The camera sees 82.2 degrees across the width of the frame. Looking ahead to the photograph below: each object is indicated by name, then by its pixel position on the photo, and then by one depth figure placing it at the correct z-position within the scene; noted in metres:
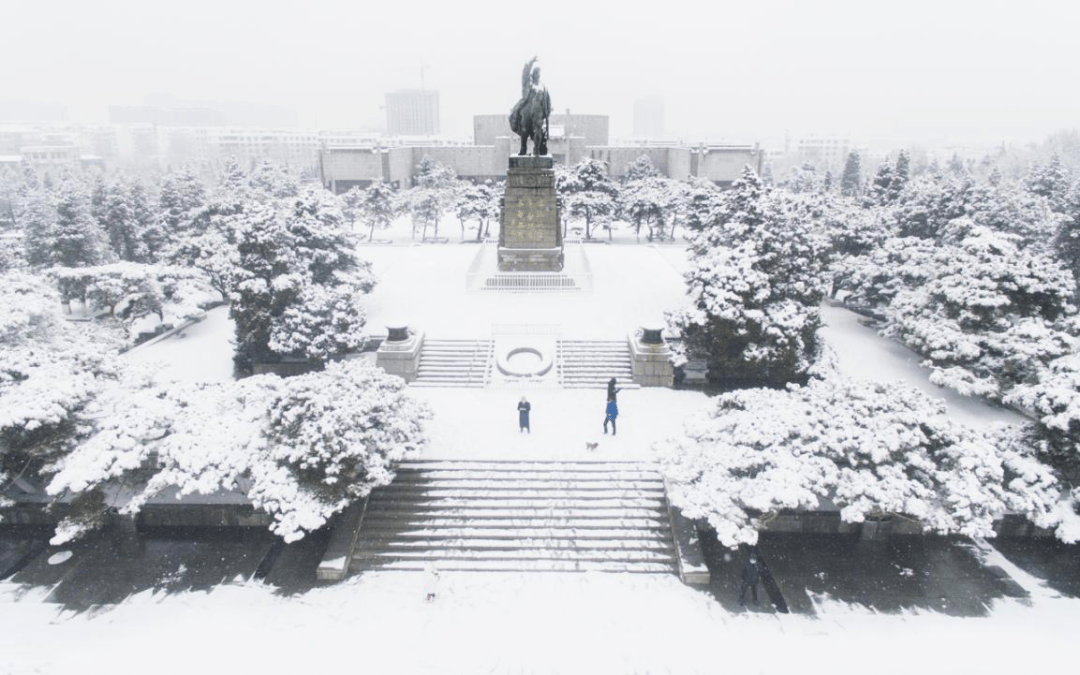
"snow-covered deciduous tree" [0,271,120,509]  11.59
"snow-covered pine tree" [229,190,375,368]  17.62
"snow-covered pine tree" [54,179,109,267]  27.70
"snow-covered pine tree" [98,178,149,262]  31.23
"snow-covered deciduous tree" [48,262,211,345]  21.56
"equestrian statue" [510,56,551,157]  22.31
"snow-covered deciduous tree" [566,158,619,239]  36.97
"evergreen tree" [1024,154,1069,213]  38.41
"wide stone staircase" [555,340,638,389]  17.47
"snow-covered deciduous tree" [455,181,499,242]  37.77
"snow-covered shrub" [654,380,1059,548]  10.47
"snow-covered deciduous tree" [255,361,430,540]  10.97
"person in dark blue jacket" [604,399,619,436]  14.22
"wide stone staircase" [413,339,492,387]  17.58
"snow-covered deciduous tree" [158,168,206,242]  32.84
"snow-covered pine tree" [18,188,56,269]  29.64
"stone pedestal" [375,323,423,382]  17.55
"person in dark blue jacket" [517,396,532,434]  14.28
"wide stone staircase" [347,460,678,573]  11.52
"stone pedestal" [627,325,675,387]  17.38
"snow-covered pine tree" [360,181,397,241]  39.84
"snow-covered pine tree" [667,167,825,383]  16.80
